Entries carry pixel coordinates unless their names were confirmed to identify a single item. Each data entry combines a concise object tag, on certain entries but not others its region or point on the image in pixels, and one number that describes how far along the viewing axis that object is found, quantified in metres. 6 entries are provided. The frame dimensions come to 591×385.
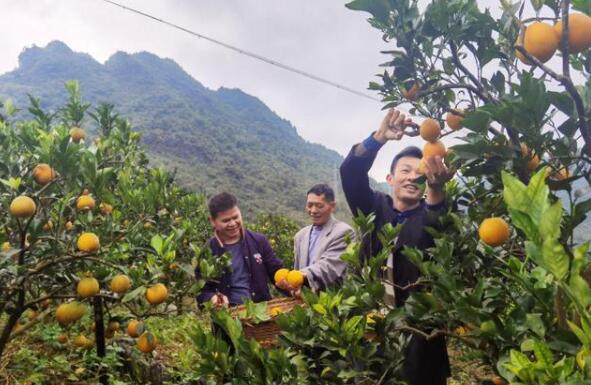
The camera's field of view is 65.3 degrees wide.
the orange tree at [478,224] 0.71
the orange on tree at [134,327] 1.59
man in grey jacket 2.12
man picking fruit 1.49
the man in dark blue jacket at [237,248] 2.42
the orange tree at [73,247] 1.44
